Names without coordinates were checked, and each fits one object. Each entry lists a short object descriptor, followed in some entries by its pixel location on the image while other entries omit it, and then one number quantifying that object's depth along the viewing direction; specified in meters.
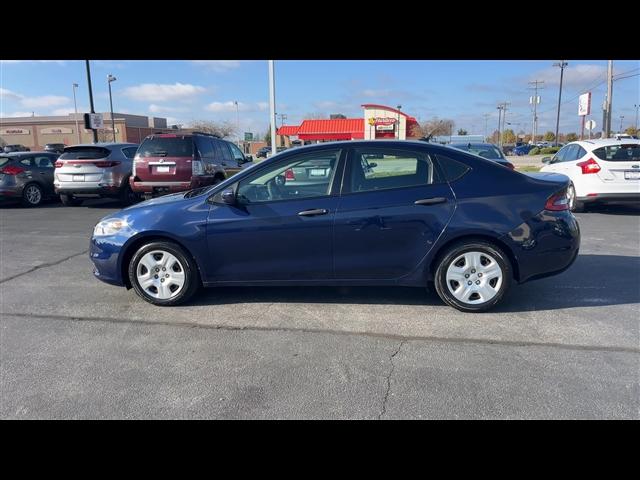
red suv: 9.43
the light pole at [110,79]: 32.04
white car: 8.70
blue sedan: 4.02
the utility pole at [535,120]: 72.59
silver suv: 10.73
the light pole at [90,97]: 18.71
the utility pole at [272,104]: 14.58
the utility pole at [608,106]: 22.53
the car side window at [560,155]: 10.32
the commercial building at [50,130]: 68.69
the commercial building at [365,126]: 41.97
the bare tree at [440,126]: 65.75
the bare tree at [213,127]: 65.58
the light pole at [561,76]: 47.77
